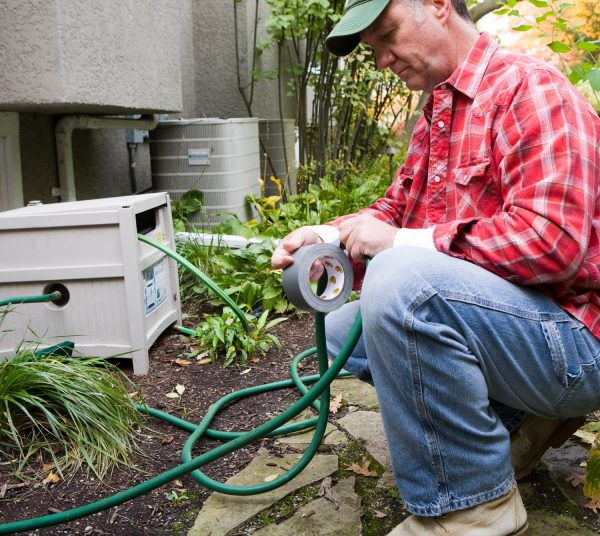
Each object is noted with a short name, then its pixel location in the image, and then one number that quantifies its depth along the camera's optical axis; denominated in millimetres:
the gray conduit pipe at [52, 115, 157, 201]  4246
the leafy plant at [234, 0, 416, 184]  5520
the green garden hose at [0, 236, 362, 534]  1700
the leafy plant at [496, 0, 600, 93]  2671
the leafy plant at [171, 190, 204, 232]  4918
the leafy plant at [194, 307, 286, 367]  3076
